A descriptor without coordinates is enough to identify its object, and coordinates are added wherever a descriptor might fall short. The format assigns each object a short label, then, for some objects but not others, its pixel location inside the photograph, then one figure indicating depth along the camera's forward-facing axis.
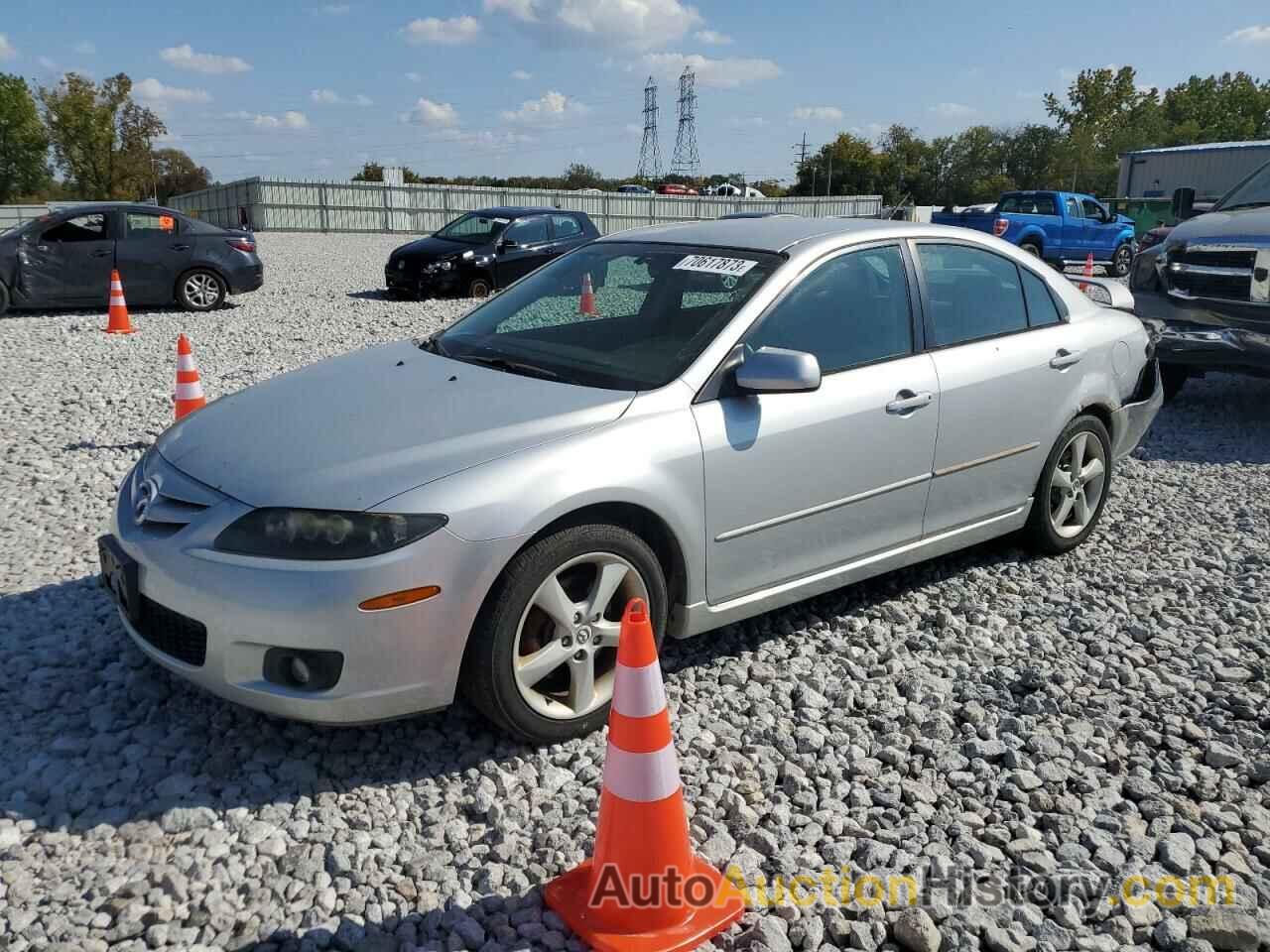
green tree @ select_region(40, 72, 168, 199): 58.59
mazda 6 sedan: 2.94
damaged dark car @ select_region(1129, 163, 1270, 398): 7.39
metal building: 29.38
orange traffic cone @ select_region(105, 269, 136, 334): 12.20
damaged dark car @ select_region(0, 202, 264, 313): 13.25
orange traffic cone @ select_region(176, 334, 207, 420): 6.05
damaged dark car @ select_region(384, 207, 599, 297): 15.73
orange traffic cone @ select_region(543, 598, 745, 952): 2.45
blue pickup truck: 21.78
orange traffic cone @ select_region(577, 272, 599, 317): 4.23
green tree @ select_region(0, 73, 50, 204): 62.50
